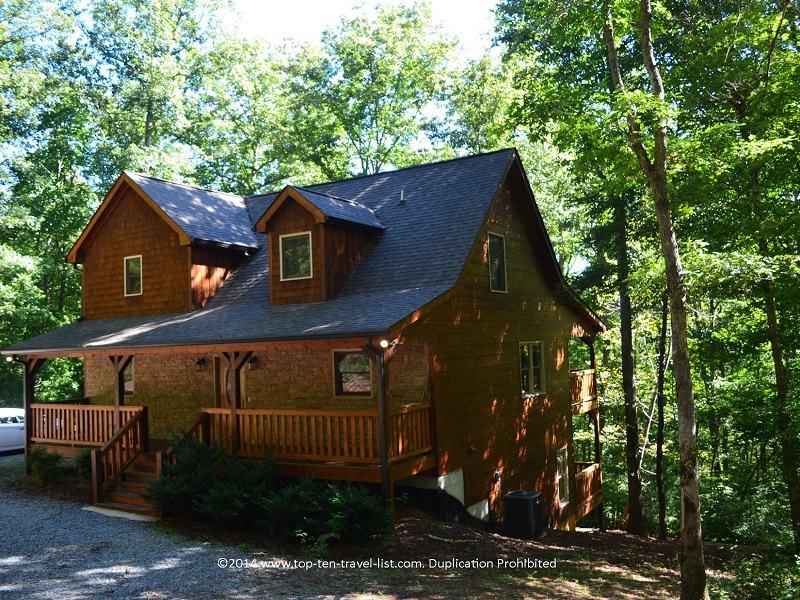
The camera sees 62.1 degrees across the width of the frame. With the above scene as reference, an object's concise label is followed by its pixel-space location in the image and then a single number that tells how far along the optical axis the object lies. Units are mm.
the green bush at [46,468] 15086
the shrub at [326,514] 10398
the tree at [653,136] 10430
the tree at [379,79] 33625
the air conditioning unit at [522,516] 14289
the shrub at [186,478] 11570
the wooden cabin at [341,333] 12555
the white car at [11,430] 20656
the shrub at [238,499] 10977
